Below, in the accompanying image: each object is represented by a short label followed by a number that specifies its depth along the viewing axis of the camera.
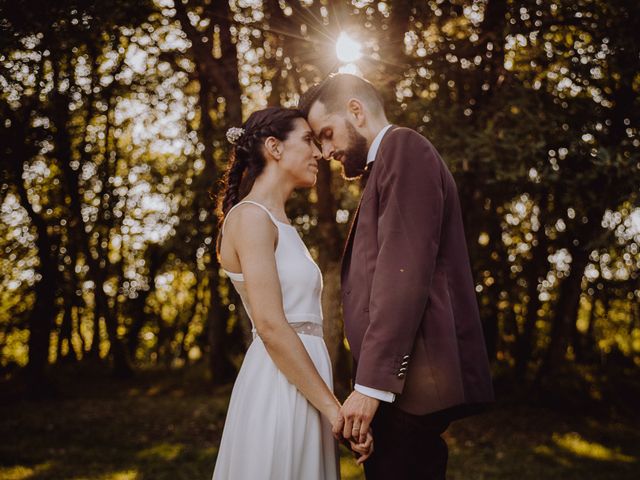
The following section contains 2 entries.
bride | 2.80
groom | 2.49
